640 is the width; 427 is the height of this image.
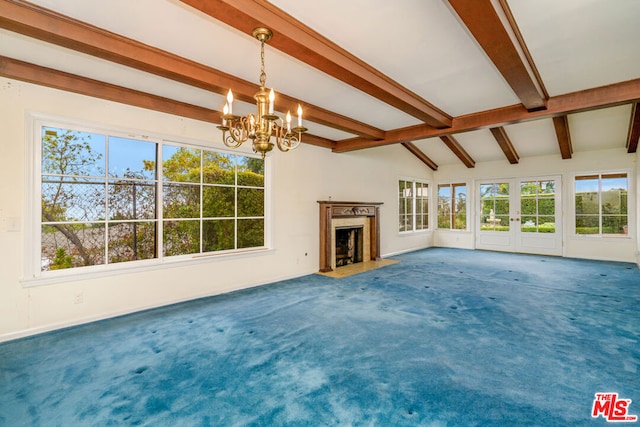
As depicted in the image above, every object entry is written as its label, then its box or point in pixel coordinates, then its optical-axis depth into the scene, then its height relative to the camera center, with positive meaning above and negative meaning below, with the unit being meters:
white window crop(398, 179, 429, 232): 8.00 +0.27
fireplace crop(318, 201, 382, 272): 5.63 -0.39
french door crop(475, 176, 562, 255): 7.35 -0.04
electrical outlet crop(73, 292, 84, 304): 3.11 -0.87
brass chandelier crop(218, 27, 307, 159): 2.10 +0.72
